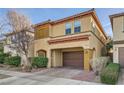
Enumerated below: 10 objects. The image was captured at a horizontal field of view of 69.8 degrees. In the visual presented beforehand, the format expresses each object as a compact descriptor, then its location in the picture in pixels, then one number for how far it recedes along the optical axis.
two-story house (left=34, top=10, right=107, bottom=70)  10.03
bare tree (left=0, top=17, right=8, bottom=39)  9.62
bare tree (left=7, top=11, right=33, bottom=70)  11.80
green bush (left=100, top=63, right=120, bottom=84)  5.64
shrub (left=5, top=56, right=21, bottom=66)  13.64
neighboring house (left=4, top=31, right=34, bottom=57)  12.62
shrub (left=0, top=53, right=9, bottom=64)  16.14
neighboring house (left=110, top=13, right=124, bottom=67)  9.53
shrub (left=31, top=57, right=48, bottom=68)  11.52
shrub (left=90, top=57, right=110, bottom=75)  8.21
